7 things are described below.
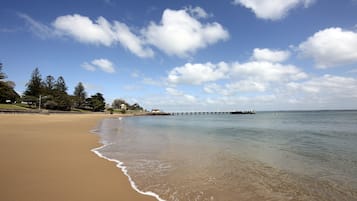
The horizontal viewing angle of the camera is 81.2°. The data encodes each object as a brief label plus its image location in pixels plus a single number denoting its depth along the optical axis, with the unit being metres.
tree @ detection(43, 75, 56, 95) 86.14
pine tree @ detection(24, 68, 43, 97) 76.61
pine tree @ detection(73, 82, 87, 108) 100.38
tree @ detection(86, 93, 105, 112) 104.65
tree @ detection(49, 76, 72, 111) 72.27
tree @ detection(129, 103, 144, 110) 173.12
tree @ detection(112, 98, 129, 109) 154.06
